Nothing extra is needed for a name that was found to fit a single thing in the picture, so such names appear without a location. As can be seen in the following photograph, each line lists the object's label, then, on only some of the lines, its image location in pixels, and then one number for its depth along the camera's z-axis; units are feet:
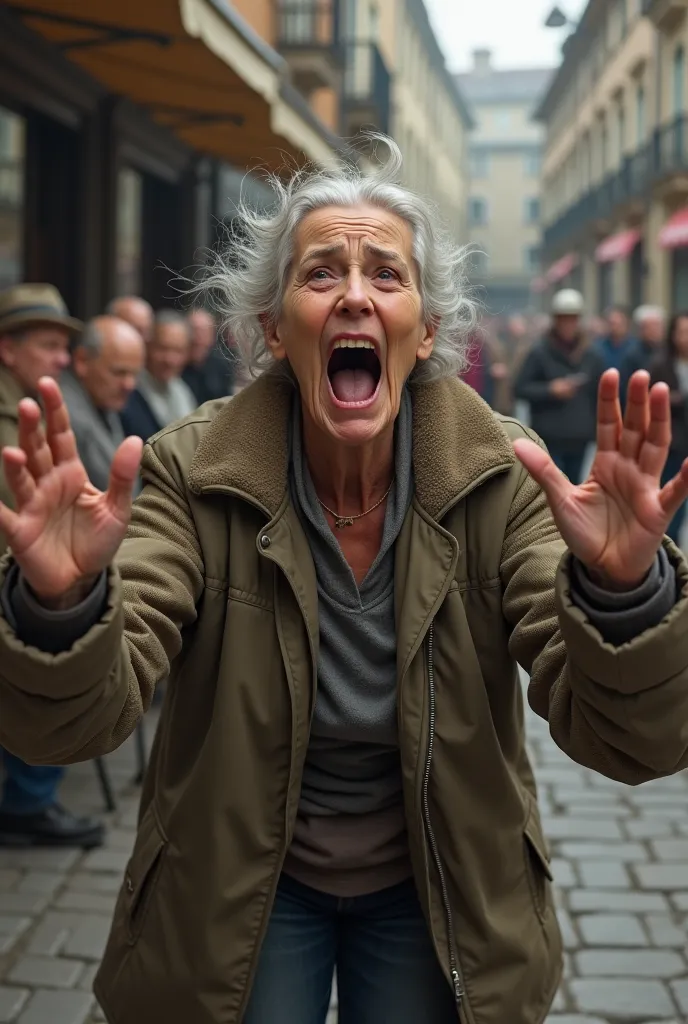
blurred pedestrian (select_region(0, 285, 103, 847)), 16.35
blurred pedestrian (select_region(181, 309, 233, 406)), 32.99
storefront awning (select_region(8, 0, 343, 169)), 23.06
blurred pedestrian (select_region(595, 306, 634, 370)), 48.11
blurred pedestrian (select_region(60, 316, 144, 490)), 20.12
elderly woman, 7.39
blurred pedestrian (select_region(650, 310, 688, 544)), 29.76
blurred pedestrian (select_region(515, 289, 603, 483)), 33.40
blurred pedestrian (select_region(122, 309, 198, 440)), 24.76
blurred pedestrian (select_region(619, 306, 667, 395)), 39.01
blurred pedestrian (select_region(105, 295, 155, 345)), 26.35
